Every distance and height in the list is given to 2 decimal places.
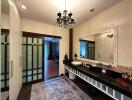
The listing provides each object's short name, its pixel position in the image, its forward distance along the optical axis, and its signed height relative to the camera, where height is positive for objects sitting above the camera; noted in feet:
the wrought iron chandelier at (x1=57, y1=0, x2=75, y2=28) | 5.71 +2.48
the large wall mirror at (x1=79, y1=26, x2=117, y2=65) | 6.29 +0.30
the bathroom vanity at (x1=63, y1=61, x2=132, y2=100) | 3.94 -2.20
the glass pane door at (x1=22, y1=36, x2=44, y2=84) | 9.28 -1.37
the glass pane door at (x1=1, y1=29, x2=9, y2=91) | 4.32 -0.74
